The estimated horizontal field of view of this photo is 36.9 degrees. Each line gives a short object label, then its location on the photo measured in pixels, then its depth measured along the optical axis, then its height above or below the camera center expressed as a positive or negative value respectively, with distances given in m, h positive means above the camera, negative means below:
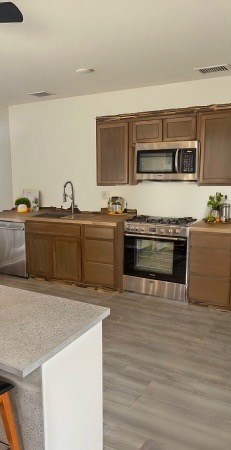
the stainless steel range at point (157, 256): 4.00 -0.93
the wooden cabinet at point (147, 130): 4.40 +0.62
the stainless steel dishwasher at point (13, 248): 4.97 -1.01
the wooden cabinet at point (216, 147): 4.04 +0.37
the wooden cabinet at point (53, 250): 4.59 -0.97
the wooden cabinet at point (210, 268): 3.73 -0.98
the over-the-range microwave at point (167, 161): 4.20 +0.22
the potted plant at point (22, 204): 5.48 -0.40
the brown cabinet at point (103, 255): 4.32 -0.97
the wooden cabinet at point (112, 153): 4.65 +0.35
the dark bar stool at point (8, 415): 1.35 -0.94
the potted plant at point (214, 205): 4.12 -0.32
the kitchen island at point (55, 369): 1.30 -0.78
